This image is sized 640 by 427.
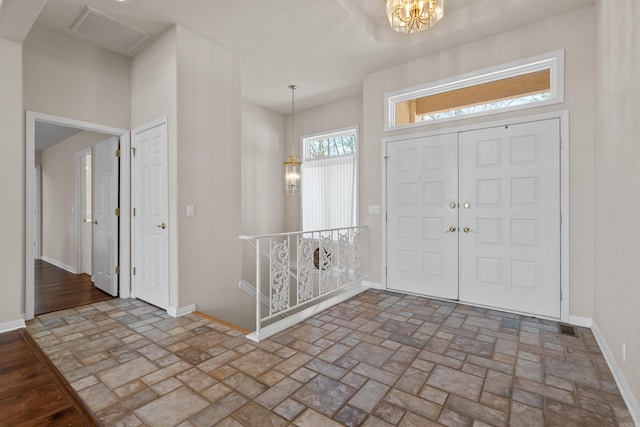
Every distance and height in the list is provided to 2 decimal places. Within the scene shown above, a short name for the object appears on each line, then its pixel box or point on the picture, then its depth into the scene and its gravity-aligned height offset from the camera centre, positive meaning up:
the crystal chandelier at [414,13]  2.42 +1.59
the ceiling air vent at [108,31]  3.18 +2.02
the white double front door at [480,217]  3.27 -0.08
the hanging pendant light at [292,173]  5.07 +0.63
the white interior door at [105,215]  4.10 -0.07
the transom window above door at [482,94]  3.27 +1.42
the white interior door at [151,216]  3.48 -0.07
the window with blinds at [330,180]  5.56 +0.57
